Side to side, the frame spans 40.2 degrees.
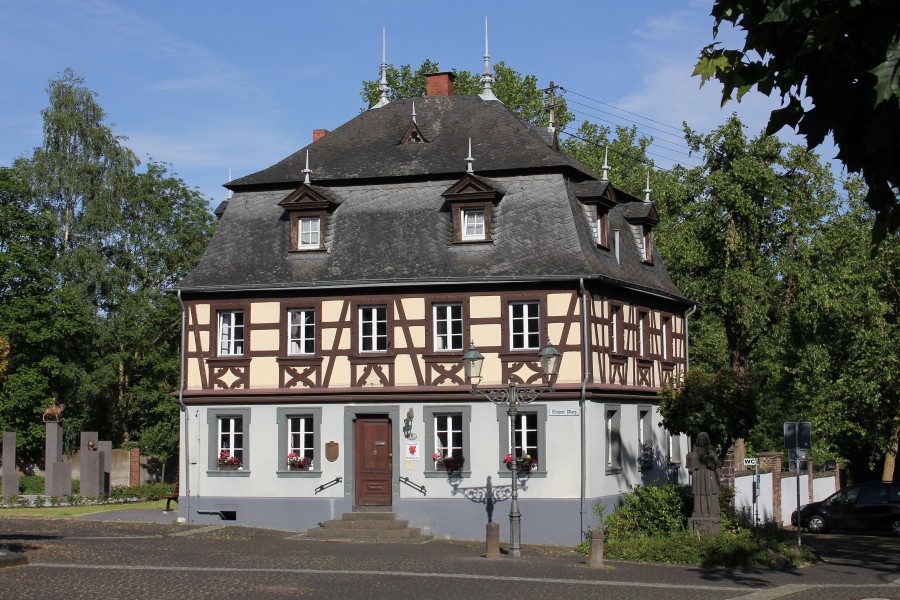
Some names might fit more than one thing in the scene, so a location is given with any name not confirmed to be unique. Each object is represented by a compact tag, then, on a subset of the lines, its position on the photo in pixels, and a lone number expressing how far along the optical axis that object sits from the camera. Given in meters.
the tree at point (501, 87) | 49.25
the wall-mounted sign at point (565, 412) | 27.86
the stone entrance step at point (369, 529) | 27.64
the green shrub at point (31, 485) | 45.69
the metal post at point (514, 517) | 23.92
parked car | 36.31
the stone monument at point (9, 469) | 39.03
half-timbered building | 28.20
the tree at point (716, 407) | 27.66
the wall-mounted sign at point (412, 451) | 28.80
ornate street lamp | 24.00
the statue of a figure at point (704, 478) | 25.52
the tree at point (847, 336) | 38.47
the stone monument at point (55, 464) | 38.03
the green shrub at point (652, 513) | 26.34
